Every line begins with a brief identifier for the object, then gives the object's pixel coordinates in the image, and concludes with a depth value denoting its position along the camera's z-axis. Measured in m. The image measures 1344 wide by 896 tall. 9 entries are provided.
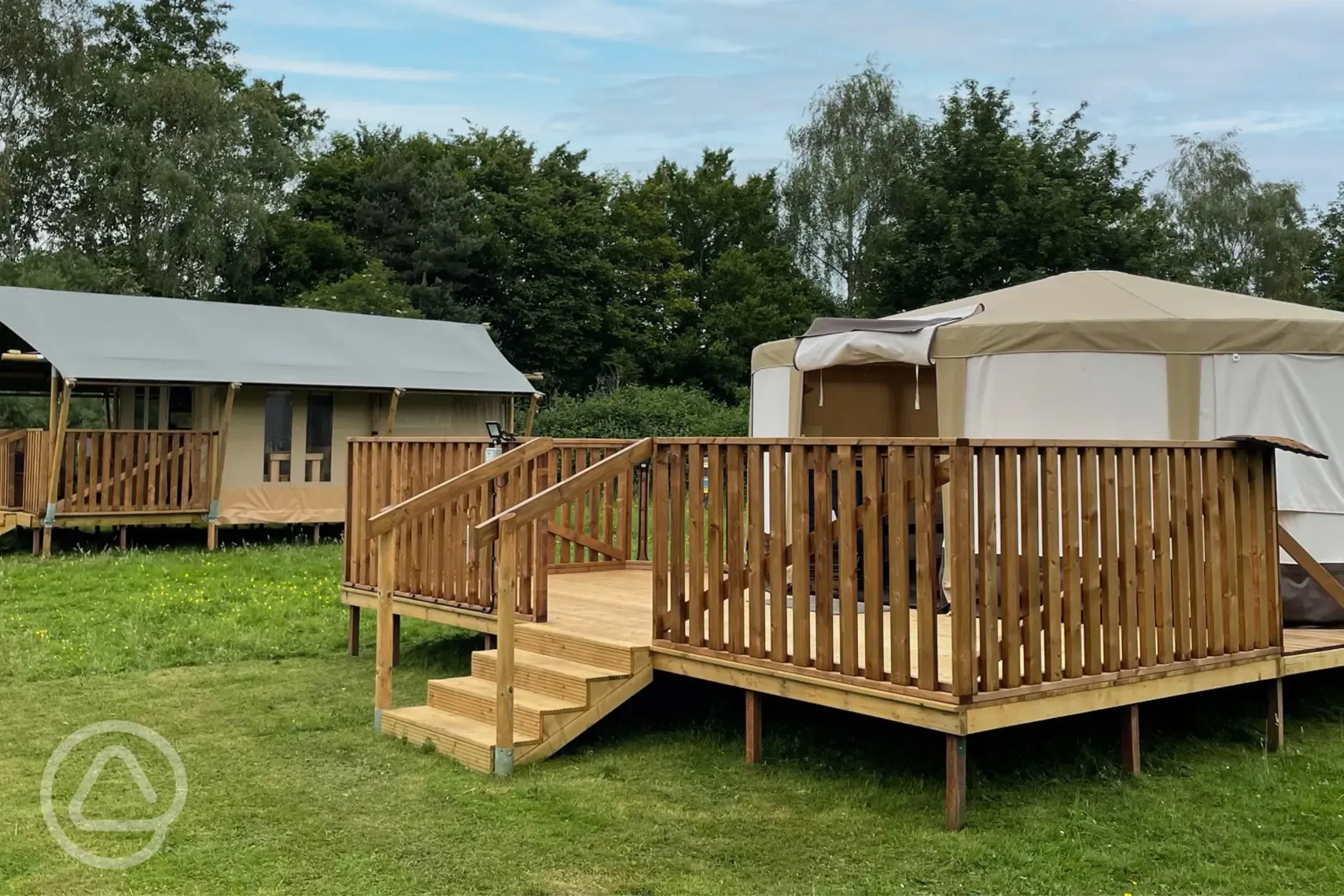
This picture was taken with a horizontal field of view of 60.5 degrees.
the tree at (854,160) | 28.03
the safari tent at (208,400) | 12.20
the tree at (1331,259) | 25.42
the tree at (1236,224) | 28.62
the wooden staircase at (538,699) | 5.08
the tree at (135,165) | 24.06
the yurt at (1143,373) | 6.47
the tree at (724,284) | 29.53
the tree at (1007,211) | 21.05
